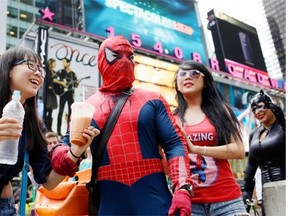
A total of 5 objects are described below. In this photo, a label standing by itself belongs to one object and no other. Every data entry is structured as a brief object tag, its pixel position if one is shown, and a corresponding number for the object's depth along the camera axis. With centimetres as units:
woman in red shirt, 175
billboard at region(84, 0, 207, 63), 1493
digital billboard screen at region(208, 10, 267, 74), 1908
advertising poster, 1054
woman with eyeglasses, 136
